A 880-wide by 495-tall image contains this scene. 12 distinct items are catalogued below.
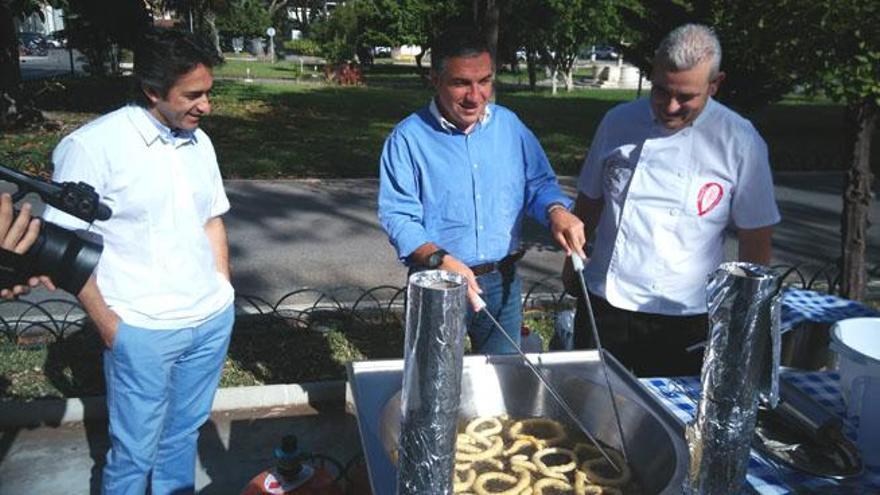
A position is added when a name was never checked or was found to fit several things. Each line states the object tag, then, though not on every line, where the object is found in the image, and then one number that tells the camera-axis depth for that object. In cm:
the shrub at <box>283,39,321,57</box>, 3788
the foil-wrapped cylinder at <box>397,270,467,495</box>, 98
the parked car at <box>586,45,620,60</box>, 4982
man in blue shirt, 214
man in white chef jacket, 210
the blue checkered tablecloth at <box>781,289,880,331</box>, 275
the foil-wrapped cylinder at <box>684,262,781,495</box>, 110
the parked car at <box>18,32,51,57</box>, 3684
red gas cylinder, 203
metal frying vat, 139
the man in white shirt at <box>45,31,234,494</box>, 190
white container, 151
